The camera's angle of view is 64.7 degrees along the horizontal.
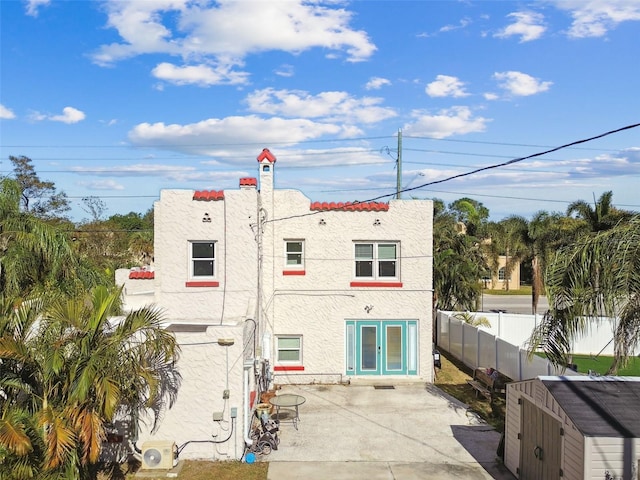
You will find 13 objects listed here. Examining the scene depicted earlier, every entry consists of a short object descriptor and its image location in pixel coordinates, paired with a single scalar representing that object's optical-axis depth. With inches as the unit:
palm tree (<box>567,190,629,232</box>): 961.5
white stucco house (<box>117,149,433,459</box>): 755.4
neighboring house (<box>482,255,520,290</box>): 2182.6
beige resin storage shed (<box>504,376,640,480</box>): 346.3
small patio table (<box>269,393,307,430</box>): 565.0
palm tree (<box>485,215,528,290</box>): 1300.4
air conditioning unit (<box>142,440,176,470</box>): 454.6
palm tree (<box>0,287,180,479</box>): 350.0
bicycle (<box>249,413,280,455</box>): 500.1
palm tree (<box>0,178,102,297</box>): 523.8
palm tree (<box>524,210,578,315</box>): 1159.0
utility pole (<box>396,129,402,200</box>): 1263.5
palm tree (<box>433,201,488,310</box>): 1102.4
